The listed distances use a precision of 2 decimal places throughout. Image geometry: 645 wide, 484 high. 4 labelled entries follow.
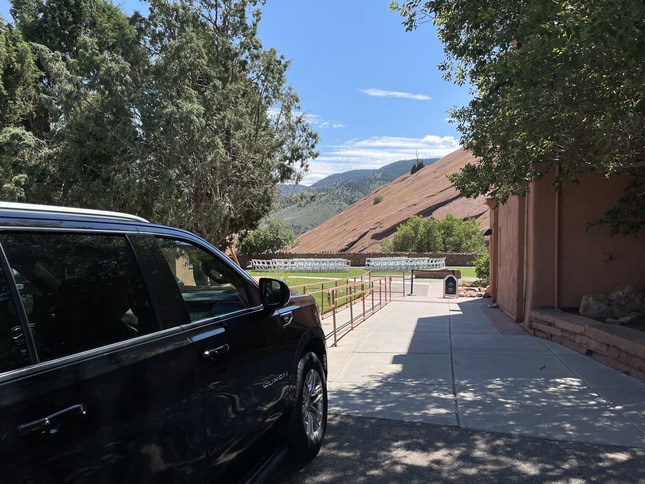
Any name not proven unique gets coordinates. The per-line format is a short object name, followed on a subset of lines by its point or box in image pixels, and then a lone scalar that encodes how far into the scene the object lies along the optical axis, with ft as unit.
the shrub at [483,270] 70.80
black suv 5.36
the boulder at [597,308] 27.90
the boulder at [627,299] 27.91
